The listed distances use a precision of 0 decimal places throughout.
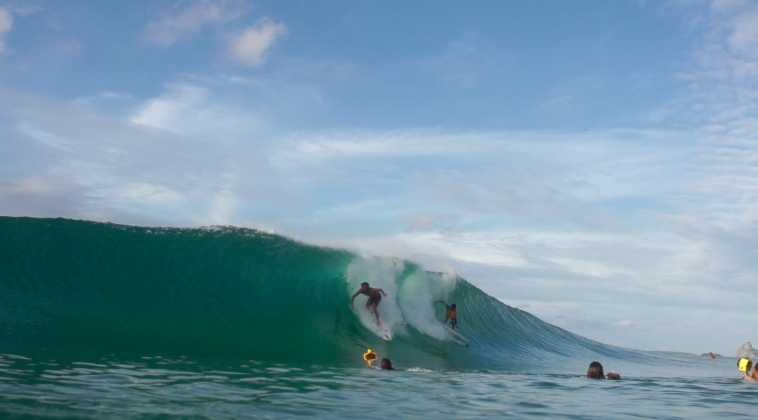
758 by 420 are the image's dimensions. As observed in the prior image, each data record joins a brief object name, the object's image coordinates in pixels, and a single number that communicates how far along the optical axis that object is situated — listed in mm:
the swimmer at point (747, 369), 10093
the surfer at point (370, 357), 9367
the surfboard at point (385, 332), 11814
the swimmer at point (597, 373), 9477
